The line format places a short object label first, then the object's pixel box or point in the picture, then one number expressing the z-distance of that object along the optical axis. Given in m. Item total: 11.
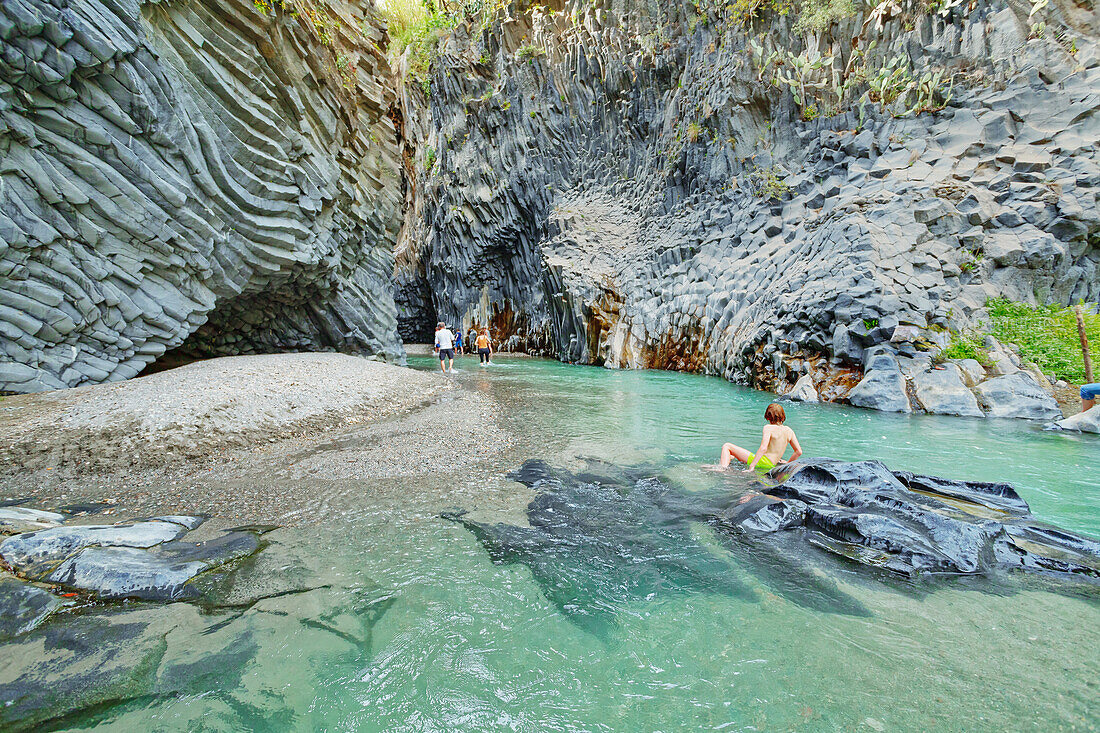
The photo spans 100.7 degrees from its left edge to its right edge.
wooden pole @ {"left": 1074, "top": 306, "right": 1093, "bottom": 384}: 8.78
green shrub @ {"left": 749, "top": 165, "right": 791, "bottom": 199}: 15.90
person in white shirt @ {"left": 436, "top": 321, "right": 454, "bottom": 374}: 17.53
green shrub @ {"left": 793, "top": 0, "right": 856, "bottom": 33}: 14.95
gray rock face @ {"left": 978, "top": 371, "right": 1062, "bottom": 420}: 8.50
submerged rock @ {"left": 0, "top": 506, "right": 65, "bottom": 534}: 3.47
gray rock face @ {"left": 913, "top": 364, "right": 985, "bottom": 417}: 8.99
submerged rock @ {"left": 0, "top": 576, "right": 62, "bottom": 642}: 2.40
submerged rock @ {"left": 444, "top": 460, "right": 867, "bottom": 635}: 3.00
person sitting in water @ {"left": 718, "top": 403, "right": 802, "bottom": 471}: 5.87
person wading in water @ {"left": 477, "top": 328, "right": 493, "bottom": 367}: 20.79
